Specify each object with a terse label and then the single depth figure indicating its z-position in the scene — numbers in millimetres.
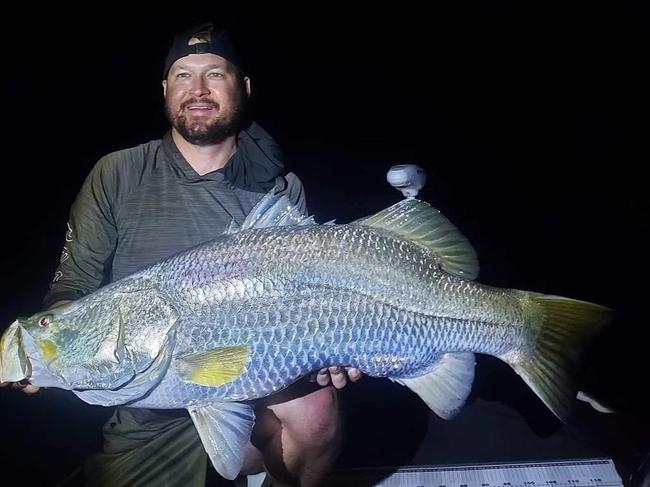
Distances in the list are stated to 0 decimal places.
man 2006
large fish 1382
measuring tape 2094
